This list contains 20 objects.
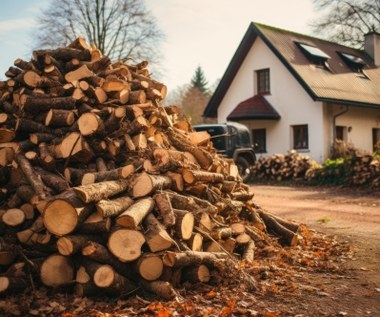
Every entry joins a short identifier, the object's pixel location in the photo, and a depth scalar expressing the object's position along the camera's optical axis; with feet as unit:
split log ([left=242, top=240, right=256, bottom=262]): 18.93
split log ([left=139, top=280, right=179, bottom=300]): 14.29
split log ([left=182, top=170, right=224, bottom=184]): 19.26
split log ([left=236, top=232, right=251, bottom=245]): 20.16
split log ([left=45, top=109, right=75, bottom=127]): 19.94
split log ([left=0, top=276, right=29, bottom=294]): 14.25
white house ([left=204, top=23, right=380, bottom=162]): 73.97
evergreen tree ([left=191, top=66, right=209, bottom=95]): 224.61
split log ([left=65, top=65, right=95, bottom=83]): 22.22
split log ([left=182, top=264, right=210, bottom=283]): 15.83
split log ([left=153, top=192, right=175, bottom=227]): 16.16
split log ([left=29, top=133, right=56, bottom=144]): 19.79
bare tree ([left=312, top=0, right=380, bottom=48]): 132.16
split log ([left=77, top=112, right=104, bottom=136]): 19.20
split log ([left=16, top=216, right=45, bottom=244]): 16.12
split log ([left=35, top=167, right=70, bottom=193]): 17.47
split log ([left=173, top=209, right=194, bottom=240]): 16.29
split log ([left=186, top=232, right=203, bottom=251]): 16.71
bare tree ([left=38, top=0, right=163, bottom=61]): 105.14
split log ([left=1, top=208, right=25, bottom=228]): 16.42
